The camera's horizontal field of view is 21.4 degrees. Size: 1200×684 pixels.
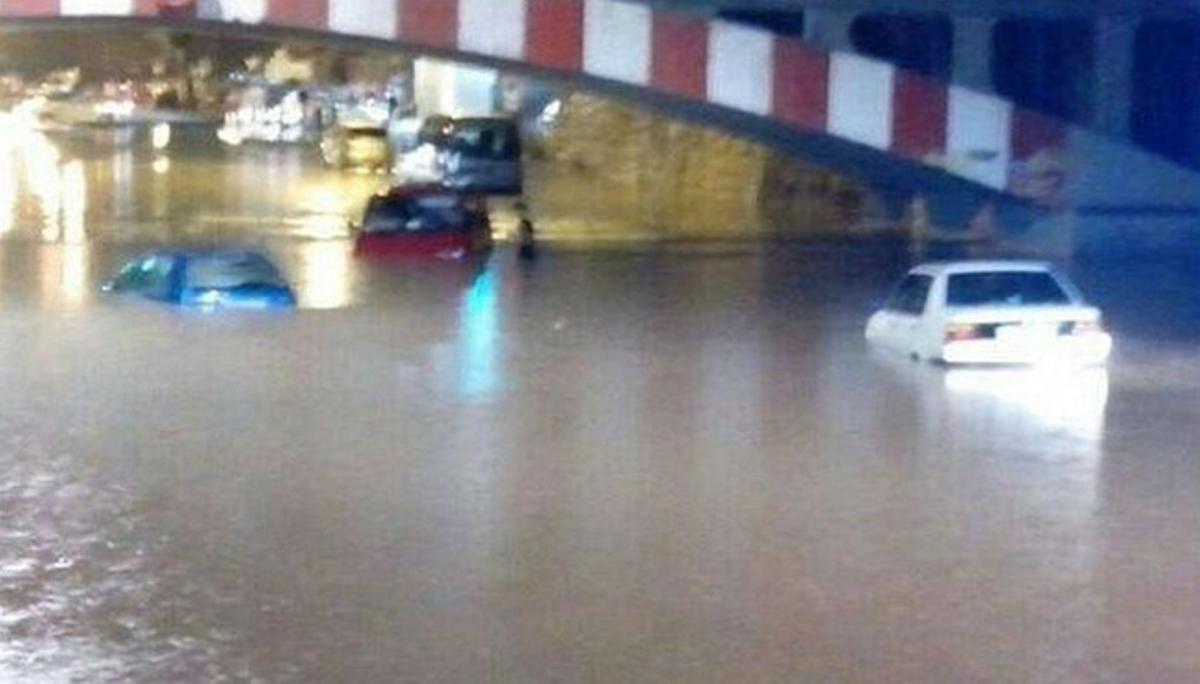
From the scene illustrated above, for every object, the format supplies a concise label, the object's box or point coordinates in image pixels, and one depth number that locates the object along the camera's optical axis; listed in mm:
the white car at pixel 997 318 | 29016
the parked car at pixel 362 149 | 74062
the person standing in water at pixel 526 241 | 45625
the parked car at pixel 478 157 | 63750
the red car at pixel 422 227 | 46250
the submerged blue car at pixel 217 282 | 36062
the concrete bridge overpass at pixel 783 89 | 41719
